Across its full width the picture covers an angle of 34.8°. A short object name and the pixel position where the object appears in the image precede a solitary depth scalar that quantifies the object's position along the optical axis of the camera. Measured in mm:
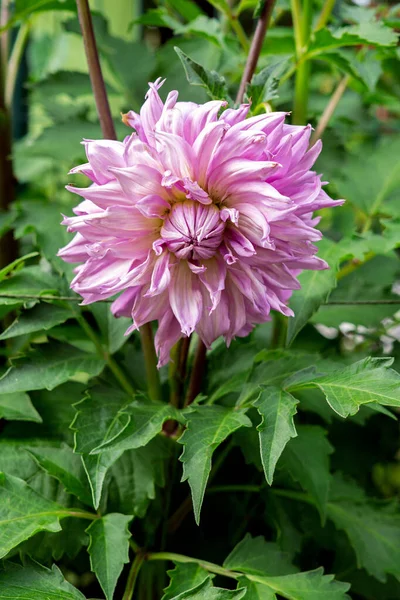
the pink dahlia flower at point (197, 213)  409
